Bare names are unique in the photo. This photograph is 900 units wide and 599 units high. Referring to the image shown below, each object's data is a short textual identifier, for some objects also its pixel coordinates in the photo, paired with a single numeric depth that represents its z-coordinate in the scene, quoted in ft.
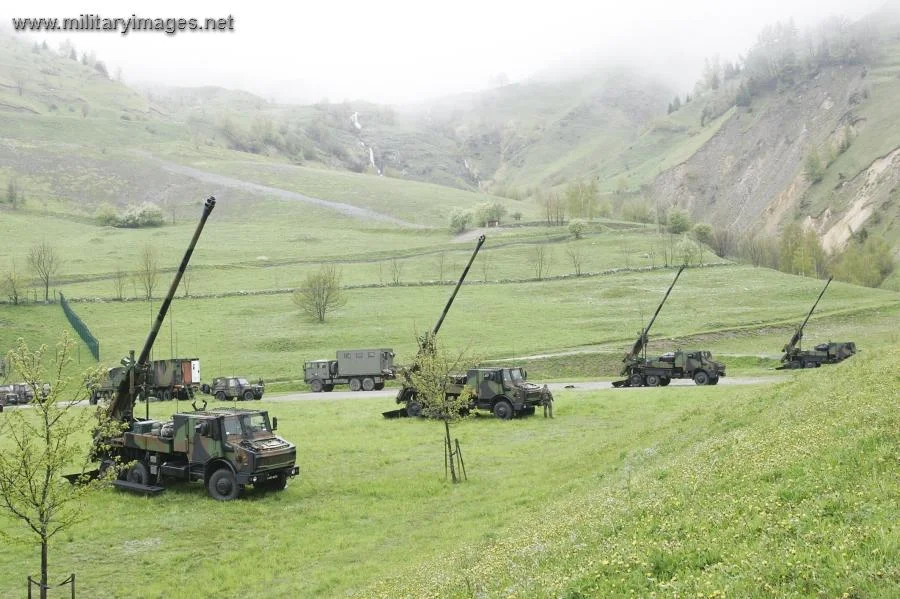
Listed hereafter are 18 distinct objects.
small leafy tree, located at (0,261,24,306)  249.96
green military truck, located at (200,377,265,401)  156.46
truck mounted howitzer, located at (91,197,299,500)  68.18
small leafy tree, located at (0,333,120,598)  42.65
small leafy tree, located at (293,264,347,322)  253.24
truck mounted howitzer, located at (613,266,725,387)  146.20
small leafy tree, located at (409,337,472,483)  79.61
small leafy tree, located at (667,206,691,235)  440.86
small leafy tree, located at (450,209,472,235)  472.85
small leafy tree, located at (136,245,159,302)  276.90
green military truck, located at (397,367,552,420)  112.16
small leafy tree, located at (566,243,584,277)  338.48
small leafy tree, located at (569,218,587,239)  419.95
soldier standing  111.12
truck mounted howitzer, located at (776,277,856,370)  161.89
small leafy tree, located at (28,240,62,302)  284.20
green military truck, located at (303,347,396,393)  170.91
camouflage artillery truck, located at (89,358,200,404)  163.63
